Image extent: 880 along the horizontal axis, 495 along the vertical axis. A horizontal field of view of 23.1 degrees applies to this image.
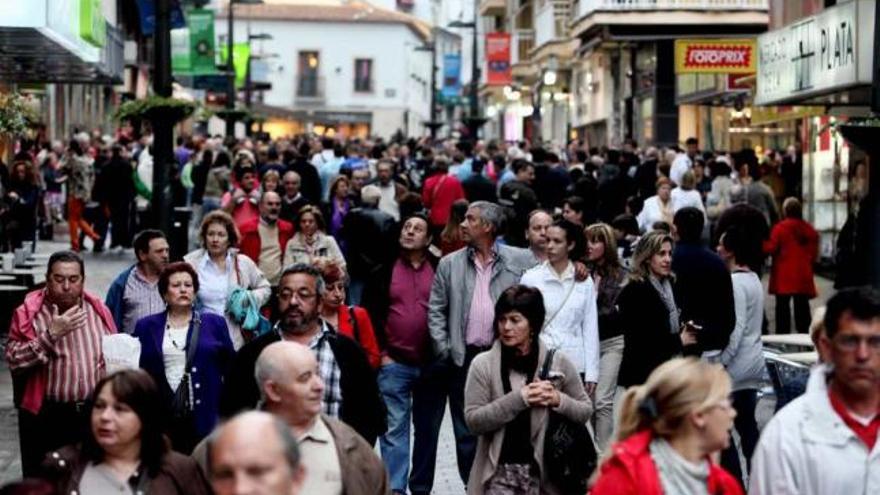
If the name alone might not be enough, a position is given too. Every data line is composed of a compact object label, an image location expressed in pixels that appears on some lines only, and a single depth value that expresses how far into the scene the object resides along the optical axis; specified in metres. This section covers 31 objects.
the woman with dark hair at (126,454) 6.89
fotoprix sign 35.47
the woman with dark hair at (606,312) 12.49
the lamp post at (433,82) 80.25
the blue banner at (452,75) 101.75
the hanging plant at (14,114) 17.89
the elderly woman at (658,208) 23.38
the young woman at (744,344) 12.24
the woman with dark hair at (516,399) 9.16
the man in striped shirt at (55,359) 10.40
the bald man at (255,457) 5.19
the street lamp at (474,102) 53.66
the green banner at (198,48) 45.59
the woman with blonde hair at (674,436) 6.03
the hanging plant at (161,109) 21.06
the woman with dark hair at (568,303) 12.09
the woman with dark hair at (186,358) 10.20
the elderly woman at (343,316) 11.06
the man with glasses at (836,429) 6.55
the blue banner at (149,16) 37.50
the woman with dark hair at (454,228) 14.72
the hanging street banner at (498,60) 66.69
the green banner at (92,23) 19.41
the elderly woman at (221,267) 12.89
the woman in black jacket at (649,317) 12.22
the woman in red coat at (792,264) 21.48
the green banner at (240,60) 72.81
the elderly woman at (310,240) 15.92
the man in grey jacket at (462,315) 12.54
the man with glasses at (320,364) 8.77
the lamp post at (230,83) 47.97
